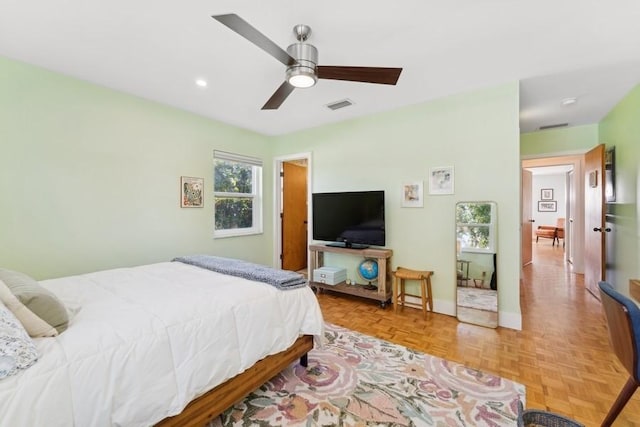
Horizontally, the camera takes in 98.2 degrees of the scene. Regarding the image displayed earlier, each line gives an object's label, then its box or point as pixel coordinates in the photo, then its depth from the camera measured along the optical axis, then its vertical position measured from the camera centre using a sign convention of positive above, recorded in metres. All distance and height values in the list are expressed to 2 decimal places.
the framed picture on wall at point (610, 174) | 3.40 +0.47
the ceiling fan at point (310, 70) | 1.86 +0.98
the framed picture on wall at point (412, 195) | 3.28 +0.21
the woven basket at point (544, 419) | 1.31 -1.01
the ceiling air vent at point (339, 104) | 3.22 +1.29
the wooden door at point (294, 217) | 4.88 -0.07
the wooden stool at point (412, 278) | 3.04 -0.83
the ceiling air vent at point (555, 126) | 4.00 +1.27
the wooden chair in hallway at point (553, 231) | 8.55 -0.61
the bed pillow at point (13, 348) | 0.90 -0.46
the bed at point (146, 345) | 0.96 -0.59
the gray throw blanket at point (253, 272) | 1.89 -0.44
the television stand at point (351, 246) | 3.64 -0.44
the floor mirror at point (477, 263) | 2.82 -0.53
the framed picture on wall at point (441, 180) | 3.09 +0.37
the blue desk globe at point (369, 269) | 3.48 -0.72
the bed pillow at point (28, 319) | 1.10 -0.43
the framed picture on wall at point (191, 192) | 3.46 +0.27
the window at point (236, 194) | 3.96 +0.28
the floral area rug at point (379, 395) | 1.56 -1.16
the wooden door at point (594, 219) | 3.41 -0.10
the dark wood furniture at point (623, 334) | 1.20 -0.55
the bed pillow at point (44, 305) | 1.18 -0.40
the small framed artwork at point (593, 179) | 3.55 +0.44
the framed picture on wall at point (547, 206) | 9.41 +0.22
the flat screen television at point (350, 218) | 3.45 -0.07
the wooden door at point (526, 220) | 5.33 -0.16
